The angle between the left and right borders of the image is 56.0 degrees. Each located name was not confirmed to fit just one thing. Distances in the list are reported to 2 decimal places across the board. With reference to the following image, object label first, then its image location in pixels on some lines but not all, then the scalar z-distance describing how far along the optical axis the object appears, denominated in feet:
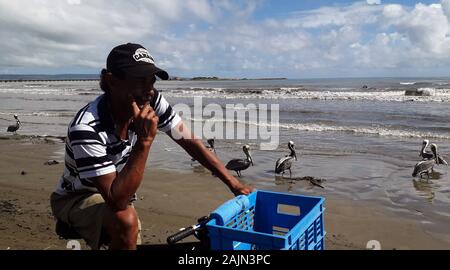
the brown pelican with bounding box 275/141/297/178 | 31.14
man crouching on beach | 8.57
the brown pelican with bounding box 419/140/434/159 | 34.27
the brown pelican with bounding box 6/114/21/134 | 52.85
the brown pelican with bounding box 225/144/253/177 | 31.99
